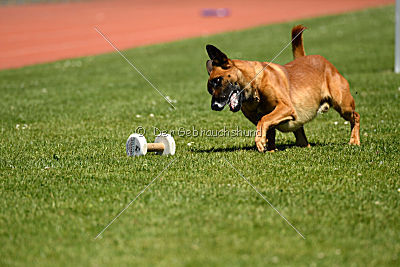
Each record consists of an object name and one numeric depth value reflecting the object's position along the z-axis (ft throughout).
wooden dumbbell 45.80
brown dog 44.21
